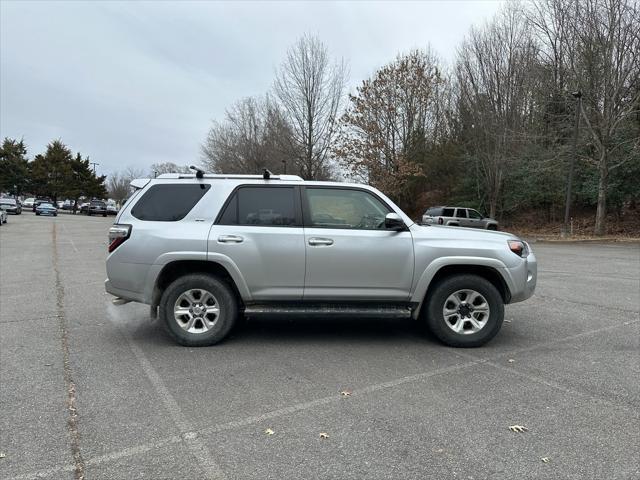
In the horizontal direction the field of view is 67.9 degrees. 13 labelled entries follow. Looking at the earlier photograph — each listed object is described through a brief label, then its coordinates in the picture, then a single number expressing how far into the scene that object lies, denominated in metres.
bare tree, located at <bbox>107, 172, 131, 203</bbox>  110.56
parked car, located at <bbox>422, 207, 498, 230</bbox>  26.26
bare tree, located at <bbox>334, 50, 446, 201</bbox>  33.00
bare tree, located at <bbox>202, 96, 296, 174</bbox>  36.88
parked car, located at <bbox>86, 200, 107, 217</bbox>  56.55
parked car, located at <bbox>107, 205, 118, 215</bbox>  57.74
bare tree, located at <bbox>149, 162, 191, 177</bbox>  94.44
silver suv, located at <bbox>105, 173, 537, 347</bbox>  5.21
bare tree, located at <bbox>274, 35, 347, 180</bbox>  32.56
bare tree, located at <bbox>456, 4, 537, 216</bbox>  28.98
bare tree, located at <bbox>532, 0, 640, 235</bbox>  23.06
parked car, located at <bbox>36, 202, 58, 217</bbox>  47.56
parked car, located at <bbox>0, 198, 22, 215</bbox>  44.95
